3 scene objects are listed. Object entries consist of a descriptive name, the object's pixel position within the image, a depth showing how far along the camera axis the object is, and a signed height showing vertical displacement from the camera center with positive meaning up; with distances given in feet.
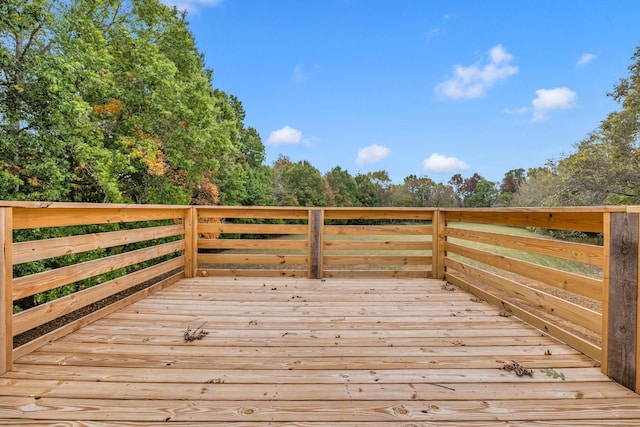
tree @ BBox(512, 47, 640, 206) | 31.14 +6.21
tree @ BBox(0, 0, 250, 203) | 16.52 +7.60
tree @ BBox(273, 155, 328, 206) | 64.13 +5.92
